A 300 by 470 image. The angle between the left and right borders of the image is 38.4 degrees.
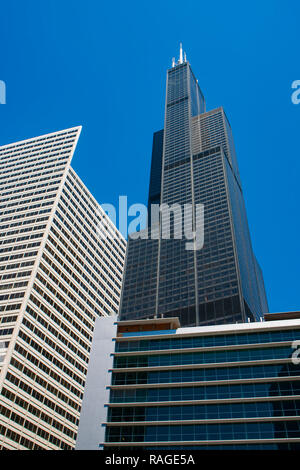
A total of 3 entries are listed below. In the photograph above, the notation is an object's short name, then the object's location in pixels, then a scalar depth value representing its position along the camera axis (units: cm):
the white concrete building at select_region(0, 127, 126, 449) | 9131
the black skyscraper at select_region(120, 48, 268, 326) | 16688
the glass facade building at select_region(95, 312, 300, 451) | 5872
